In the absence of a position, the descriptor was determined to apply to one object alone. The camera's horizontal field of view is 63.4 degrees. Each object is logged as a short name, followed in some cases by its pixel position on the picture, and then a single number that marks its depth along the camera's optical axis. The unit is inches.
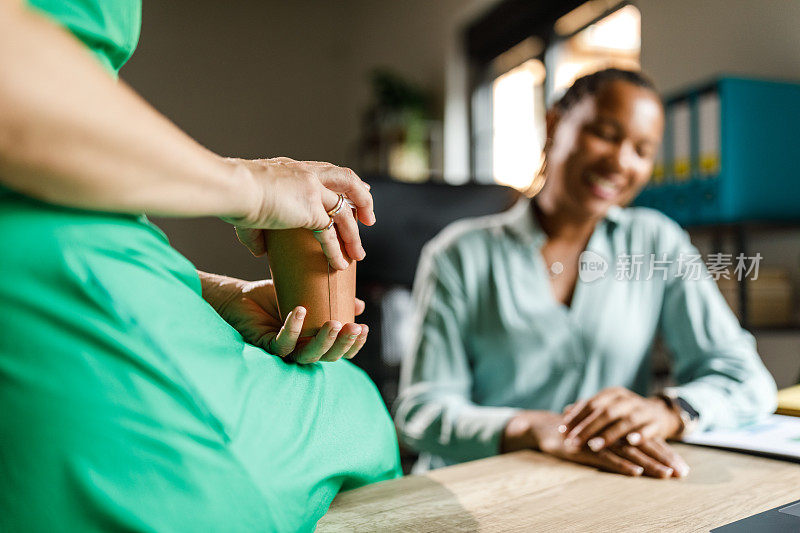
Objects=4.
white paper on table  30.8
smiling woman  49.2
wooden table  21.8
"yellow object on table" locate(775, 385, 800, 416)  38.0
